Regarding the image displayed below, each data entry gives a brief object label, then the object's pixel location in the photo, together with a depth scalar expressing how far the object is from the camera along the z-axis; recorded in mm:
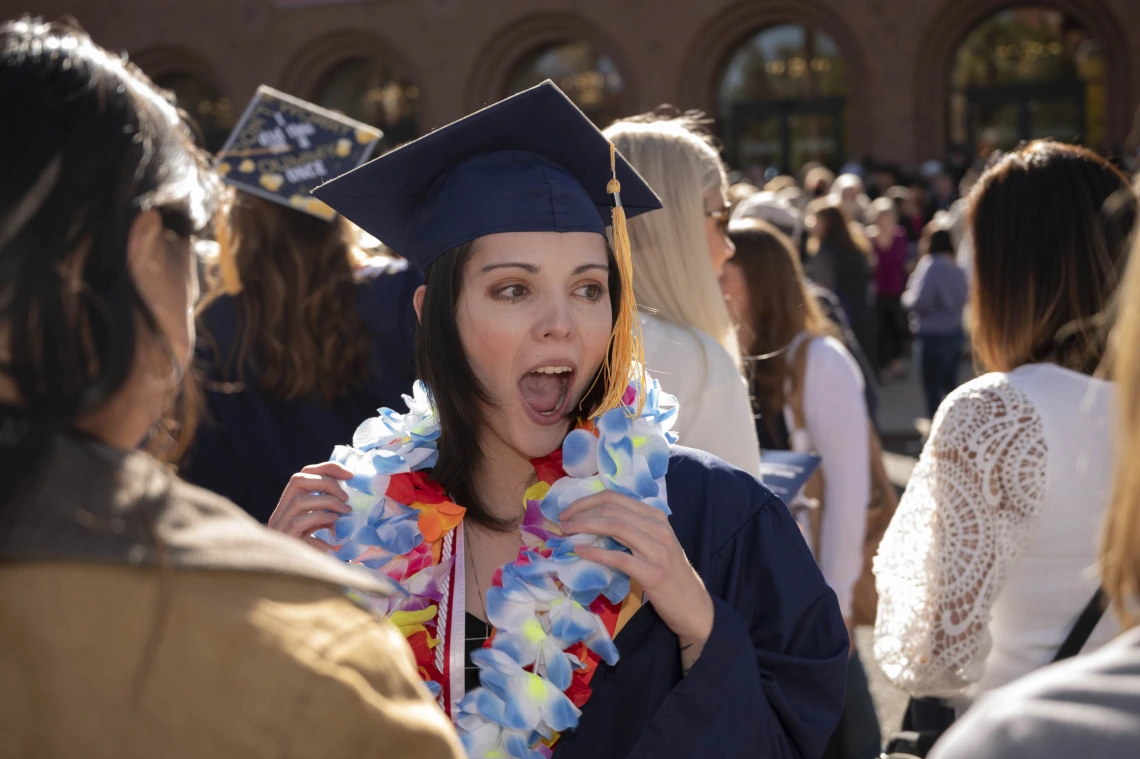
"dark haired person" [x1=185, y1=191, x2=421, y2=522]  3316
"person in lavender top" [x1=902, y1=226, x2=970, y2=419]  9352
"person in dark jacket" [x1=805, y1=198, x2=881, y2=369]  8609
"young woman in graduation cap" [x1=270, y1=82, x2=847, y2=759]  1743
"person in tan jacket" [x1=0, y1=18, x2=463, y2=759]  956
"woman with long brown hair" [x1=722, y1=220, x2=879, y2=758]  3688
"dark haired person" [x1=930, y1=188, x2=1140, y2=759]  894
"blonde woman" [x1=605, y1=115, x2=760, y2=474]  2711
